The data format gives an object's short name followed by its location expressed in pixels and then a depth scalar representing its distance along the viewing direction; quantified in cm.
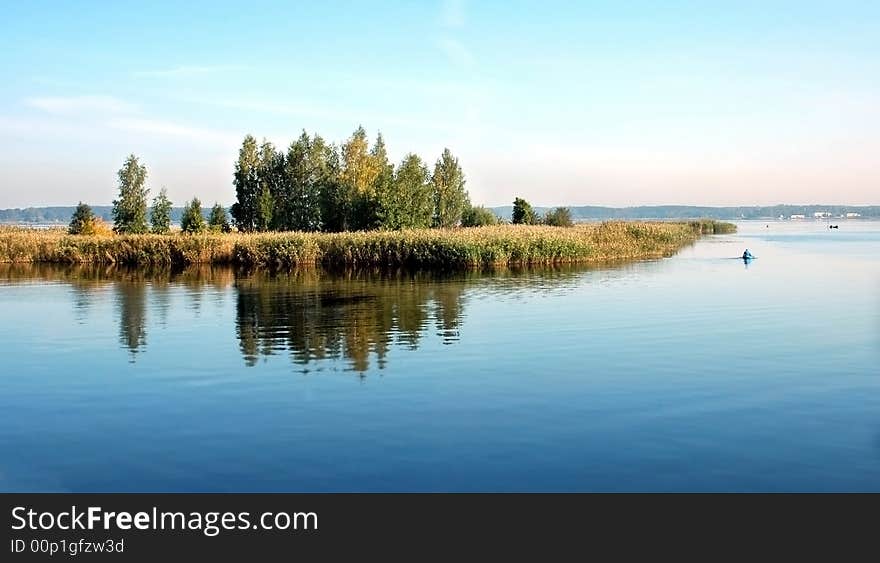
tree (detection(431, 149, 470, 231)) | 7594
